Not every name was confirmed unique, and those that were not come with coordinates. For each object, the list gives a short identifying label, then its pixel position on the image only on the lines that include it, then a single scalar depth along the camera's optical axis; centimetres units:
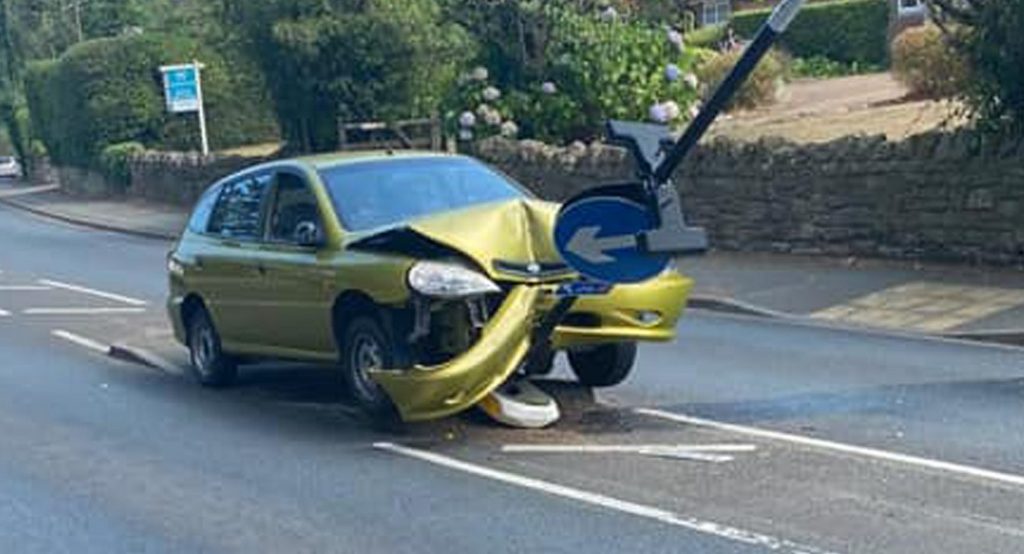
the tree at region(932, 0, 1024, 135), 1541
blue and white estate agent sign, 4291
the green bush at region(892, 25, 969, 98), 2741
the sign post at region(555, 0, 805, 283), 909
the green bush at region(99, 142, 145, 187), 4503
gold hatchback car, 928
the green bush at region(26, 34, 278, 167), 4825
